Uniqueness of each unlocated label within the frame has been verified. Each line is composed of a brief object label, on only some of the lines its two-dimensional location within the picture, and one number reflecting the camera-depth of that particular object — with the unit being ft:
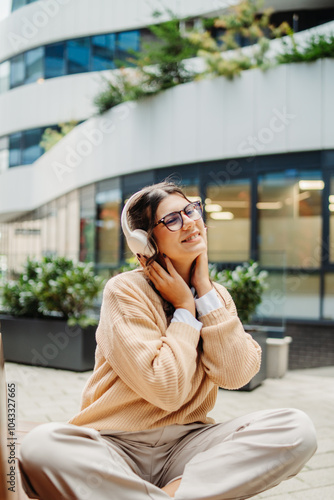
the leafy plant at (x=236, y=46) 31.94
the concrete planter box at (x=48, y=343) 20.67
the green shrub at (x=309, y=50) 29.37
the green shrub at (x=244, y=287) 19.75
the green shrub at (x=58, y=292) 21.40
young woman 5.47
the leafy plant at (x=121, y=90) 37.17
